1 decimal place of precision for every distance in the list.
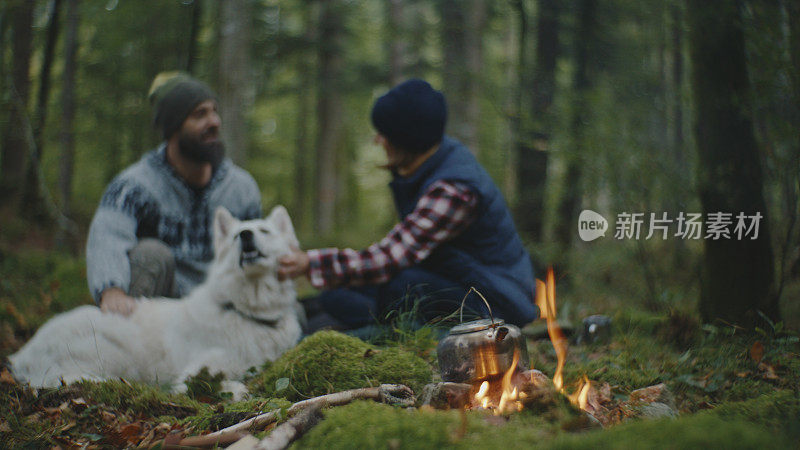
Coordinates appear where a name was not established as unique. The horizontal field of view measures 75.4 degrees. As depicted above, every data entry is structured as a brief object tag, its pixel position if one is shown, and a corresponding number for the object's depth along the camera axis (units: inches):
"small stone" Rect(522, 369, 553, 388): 85.2
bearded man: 147.4
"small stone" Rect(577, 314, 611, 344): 147.0
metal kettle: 89.0
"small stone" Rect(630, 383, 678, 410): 96.6
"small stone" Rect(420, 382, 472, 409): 85.4
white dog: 126.6
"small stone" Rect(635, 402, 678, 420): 90.0
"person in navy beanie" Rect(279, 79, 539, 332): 128.9
